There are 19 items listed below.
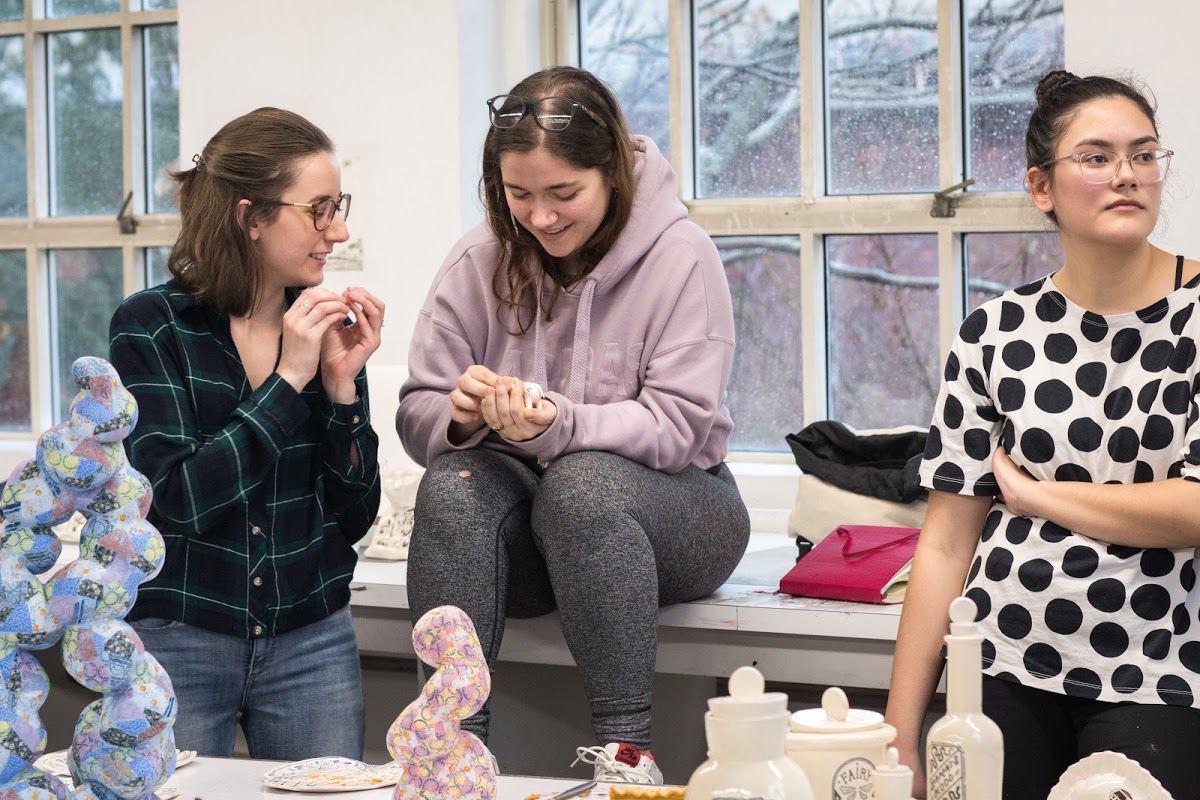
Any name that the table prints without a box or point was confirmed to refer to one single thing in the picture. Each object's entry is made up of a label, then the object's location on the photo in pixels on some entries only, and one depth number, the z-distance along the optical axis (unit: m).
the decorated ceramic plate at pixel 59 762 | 3.67
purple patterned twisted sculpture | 3.37
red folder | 4.30
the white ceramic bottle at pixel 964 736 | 3.18
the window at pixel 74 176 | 5.81
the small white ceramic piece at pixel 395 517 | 4.81
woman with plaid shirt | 4.00
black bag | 4.57
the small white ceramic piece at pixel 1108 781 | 3.29
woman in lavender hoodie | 3.97
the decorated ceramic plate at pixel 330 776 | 3.59
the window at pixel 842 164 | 5.04
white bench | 4.25
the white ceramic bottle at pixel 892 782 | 3.15
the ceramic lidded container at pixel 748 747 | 3.06
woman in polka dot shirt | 3.70
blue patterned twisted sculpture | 3.25
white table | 3.55
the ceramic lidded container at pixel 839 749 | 3.20
